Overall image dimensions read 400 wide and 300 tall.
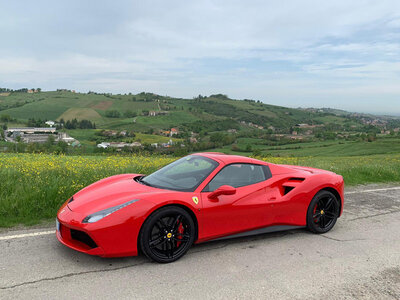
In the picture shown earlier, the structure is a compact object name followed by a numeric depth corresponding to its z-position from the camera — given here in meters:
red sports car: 3.50
